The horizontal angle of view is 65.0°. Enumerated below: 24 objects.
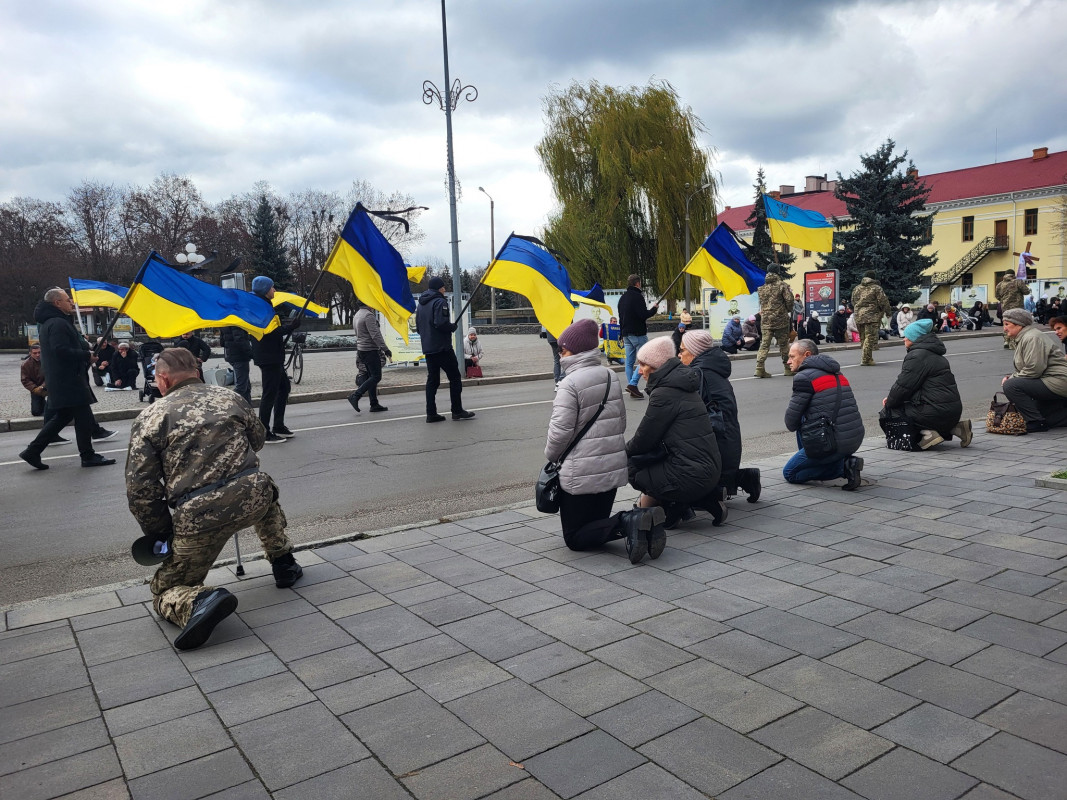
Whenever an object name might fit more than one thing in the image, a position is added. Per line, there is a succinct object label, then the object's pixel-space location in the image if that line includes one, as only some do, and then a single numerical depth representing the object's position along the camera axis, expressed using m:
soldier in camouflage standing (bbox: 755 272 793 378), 16.94
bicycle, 15.09
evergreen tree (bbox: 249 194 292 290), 56.78
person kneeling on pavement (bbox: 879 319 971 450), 8.05
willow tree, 38.22
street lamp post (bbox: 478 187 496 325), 54.47
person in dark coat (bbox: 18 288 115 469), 8.98
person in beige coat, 9.27
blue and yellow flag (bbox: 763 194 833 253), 14.12
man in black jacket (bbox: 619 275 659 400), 14.30
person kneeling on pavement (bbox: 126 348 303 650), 4.22
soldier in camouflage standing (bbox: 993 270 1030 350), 17.30
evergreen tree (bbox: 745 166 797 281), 51.25
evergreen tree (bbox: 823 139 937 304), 44.31
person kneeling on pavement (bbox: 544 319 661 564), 5.18
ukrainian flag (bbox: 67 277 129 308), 15.90
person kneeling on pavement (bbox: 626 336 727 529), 5.47
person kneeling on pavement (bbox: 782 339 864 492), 6.64
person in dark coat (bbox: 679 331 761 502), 6.21
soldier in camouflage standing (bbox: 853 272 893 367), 18.31
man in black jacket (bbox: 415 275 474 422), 11.45
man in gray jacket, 13.53
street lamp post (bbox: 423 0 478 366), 19.81
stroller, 16.78
